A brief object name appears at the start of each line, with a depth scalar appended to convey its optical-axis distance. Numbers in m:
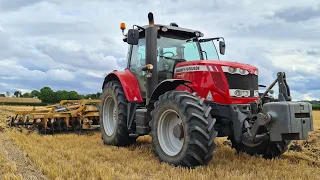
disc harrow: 10.24
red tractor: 5.40
